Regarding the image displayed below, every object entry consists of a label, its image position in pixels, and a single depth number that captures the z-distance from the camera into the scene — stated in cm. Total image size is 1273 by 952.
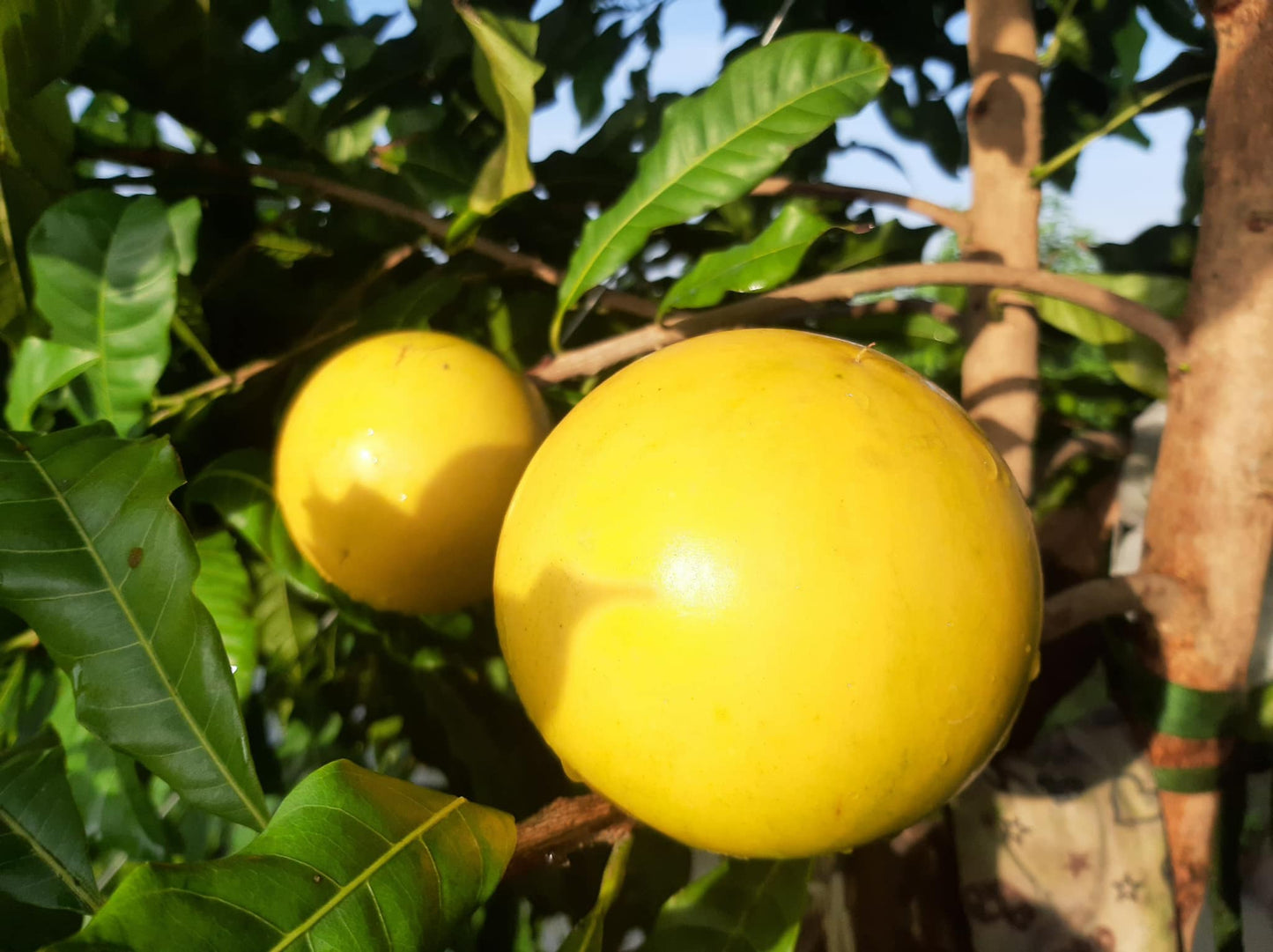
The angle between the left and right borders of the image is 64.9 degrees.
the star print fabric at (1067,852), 26
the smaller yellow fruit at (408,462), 23
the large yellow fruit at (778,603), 16
